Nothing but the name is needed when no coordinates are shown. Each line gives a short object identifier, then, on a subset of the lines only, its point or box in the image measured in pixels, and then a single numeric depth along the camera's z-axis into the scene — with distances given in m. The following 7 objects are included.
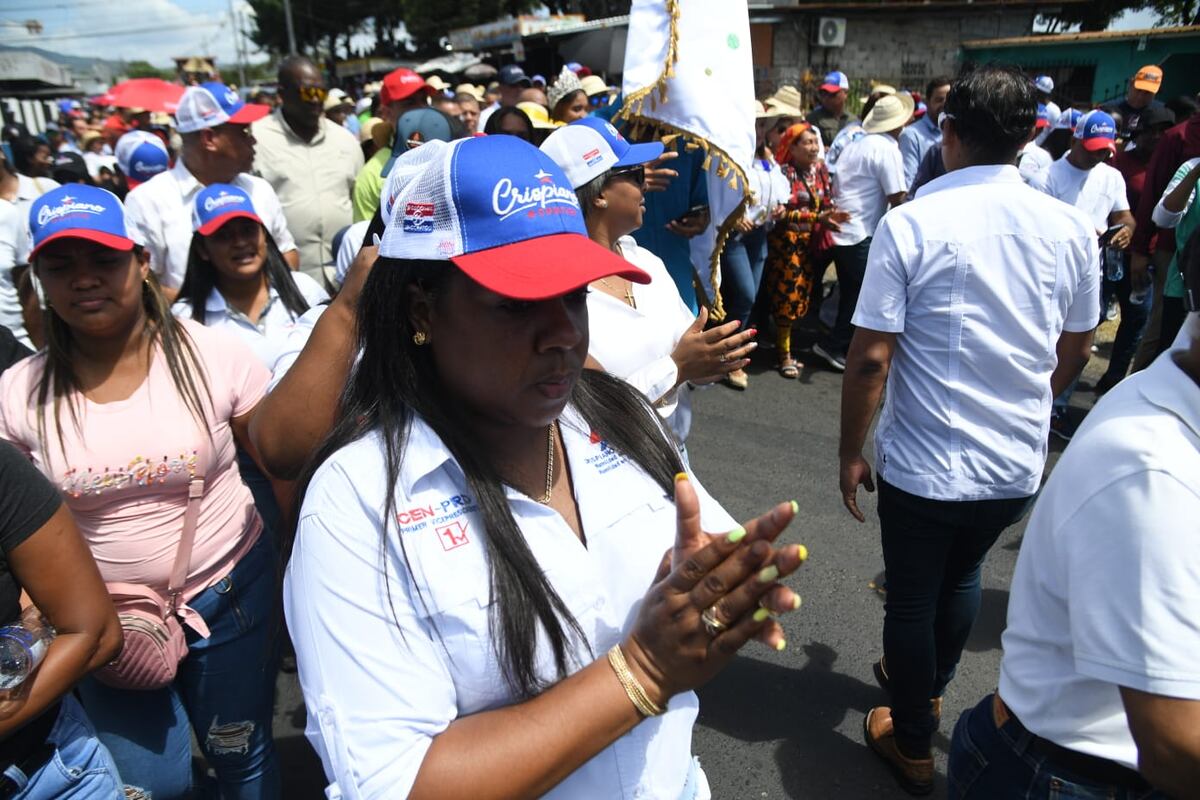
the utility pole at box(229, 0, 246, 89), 55.64
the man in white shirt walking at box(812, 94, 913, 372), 6.40
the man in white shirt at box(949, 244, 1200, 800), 1.21
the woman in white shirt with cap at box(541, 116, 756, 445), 2.48
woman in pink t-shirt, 2.09
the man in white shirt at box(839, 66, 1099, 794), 2.40
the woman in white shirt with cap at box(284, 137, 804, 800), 1.05
